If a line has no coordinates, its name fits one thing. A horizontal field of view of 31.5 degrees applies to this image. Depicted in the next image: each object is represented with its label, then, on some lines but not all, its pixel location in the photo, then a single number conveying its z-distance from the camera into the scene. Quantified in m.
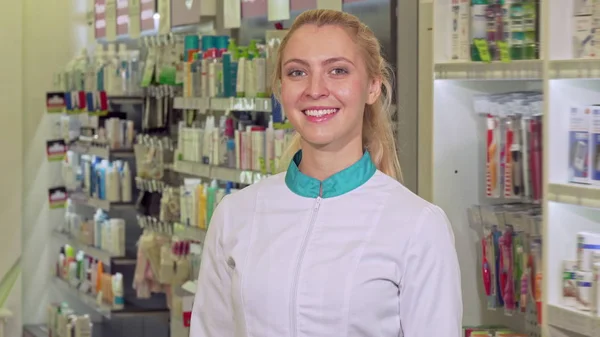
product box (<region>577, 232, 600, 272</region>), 3.20
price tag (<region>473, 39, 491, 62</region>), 3.59
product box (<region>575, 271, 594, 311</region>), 3.21
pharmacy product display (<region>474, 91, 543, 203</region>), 3.53
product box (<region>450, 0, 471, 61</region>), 3.72
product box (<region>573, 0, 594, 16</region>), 3.20
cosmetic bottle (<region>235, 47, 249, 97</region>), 5.33
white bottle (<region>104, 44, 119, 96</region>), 7.97
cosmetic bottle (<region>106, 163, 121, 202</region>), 7.80
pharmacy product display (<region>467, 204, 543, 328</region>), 3.58
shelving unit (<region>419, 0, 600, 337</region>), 3.21
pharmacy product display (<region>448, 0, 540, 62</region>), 3.45
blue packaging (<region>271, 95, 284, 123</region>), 4.80
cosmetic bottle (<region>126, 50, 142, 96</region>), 7.75
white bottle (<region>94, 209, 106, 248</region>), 8.34
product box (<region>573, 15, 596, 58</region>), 3.18
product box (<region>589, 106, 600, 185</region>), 3.18
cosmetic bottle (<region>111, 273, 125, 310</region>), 7.72
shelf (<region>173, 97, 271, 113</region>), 5.08
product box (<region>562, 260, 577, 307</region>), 3.23
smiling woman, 1.98
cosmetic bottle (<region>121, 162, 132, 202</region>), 7.73
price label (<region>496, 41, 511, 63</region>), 3.49
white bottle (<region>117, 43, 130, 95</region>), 7.86
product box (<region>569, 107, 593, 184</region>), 3.19
